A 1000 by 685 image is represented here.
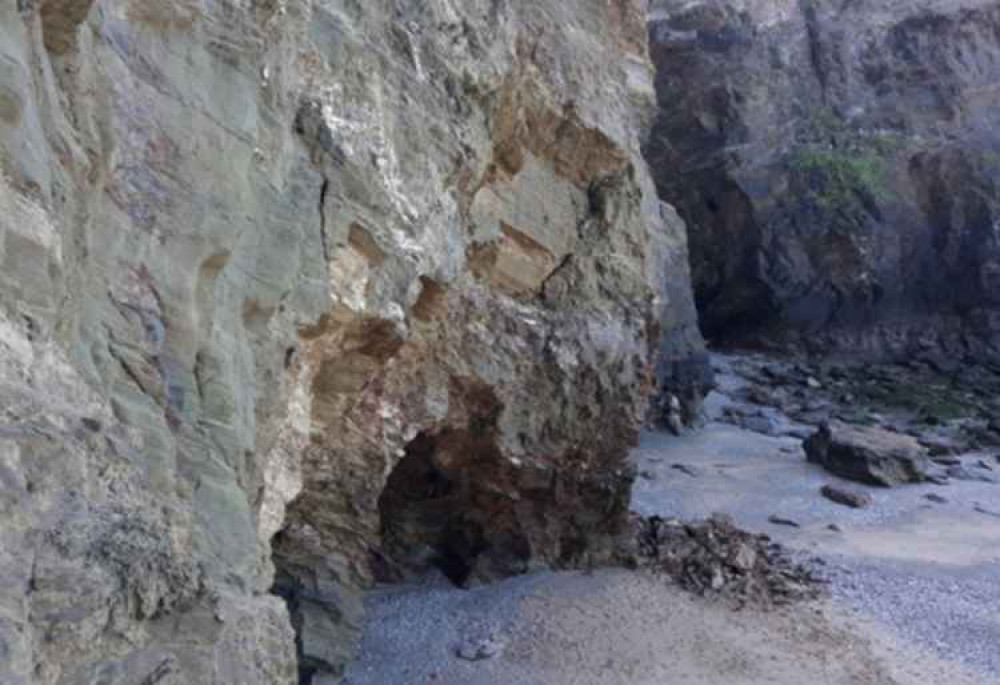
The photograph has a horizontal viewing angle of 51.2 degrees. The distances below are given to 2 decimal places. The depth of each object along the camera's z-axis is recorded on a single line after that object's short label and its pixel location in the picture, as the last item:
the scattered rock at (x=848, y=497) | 17.56
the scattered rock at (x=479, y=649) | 10.65
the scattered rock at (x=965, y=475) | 20.08
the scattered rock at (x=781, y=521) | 16.53
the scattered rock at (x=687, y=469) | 19.19
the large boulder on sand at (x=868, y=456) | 18.84
